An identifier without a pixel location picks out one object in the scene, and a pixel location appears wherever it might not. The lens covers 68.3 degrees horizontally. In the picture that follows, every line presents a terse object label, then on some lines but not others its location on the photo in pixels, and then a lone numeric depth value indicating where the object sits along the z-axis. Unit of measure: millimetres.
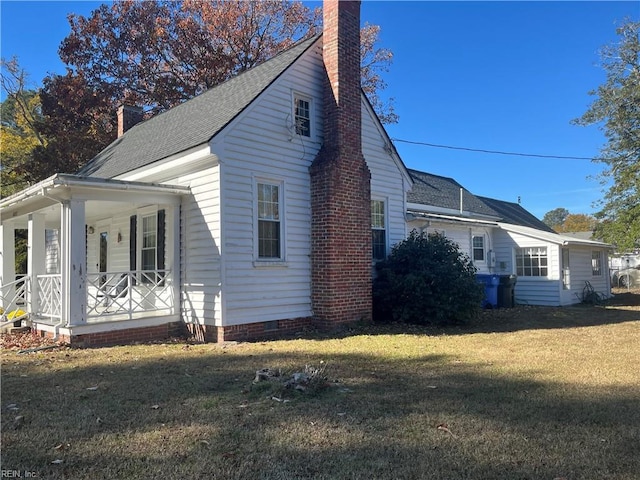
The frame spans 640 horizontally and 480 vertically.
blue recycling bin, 15875
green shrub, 11234
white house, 9289
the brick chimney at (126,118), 17891
